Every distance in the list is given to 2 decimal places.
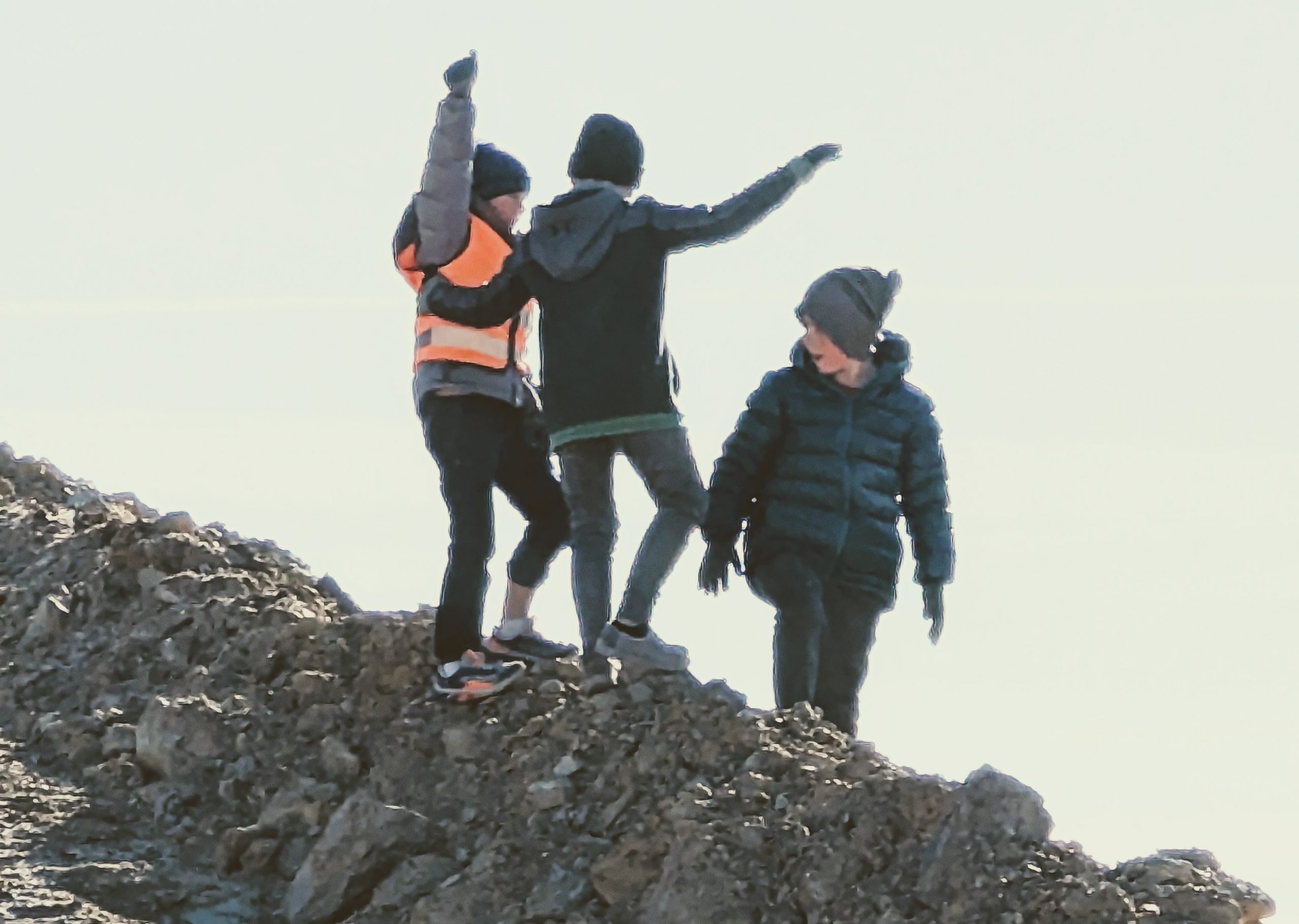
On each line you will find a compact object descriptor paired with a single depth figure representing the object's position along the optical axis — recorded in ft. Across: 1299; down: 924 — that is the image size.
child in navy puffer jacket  49.47
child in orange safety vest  49.78
